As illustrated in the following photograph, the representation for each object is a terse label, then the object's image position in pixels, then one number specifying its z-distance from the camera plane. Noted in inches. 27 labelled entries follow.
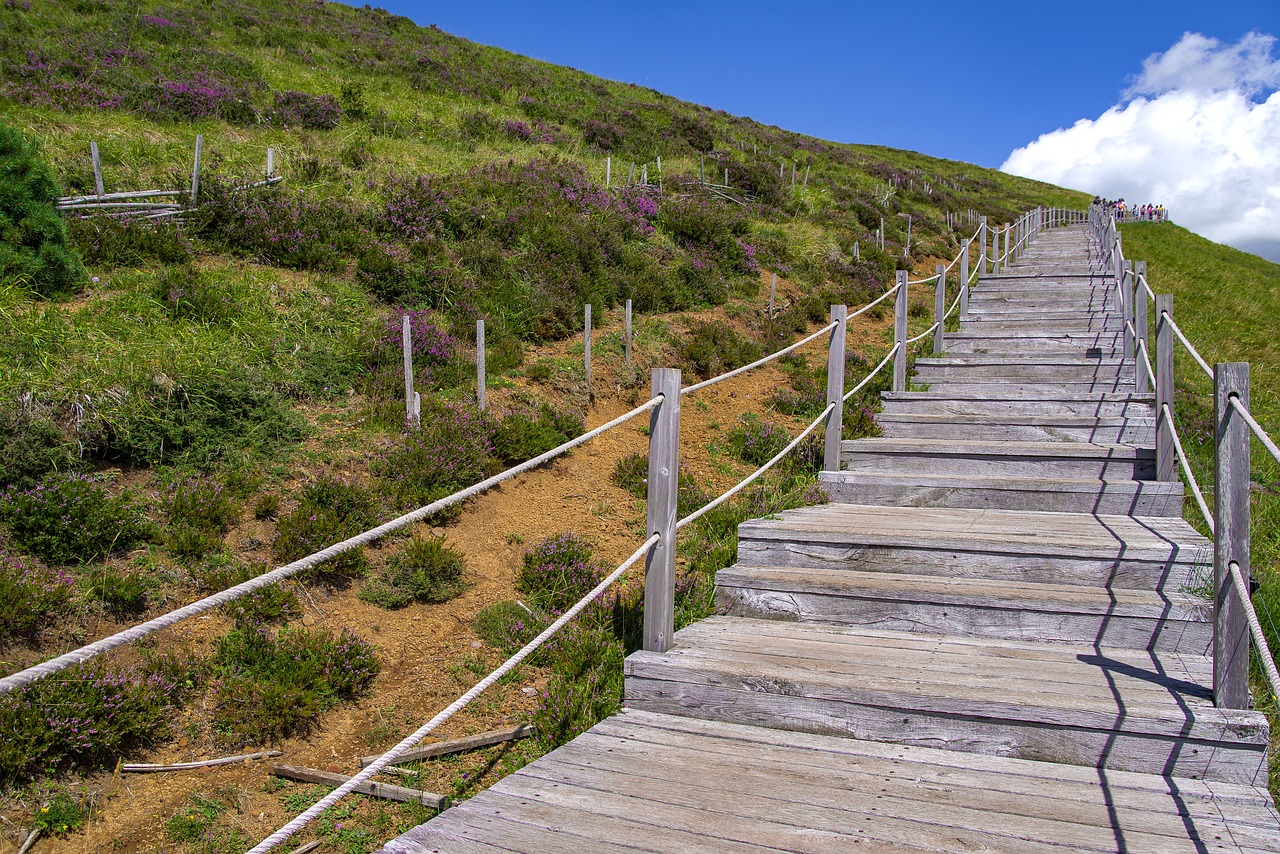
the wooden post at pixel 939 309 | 379.2
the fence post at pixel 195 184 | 415.2
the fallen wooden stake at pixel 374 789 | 157.3
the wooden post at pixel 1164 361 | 214.1
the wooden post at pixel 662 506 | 143.6
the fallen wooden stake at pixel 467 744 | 174.9
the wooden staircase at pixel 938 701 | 94.8
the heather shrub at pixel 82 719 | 159.0
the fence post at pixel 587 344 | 387.2
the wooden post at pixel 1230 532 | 114.8
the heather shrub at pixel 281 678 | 184.9
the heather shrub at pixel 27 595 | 188.1
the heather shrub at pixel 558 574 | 247.9
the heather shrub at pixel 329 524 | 243.1
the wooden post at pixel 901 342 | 315.9
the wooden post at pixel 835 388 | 235.8
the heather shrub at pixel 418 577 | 244.2
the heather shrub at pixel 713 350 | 461.4
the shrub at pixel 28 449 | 230.1
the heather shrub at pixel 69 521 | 215.8
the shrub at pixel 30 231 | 324.8
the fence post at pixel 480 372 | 336.2
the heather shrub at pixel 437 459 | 282.0
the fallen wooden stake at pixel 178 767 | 170.4
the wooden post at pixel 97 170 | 392.8
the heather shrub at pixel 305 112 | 614.2
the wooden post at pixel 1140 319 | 294.5
